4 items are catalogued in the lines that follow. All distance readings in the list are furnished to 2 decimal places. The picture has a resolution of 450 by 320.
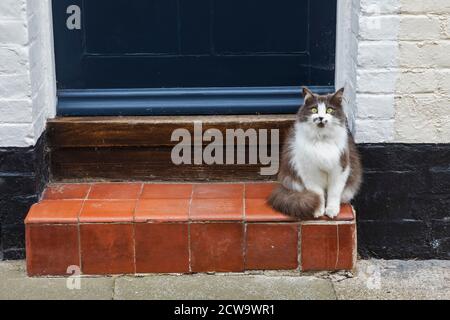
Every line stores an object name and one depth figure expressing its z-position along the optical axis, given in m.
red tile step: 4.66
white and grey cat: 4.55
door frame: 5.01
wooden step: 5.00
